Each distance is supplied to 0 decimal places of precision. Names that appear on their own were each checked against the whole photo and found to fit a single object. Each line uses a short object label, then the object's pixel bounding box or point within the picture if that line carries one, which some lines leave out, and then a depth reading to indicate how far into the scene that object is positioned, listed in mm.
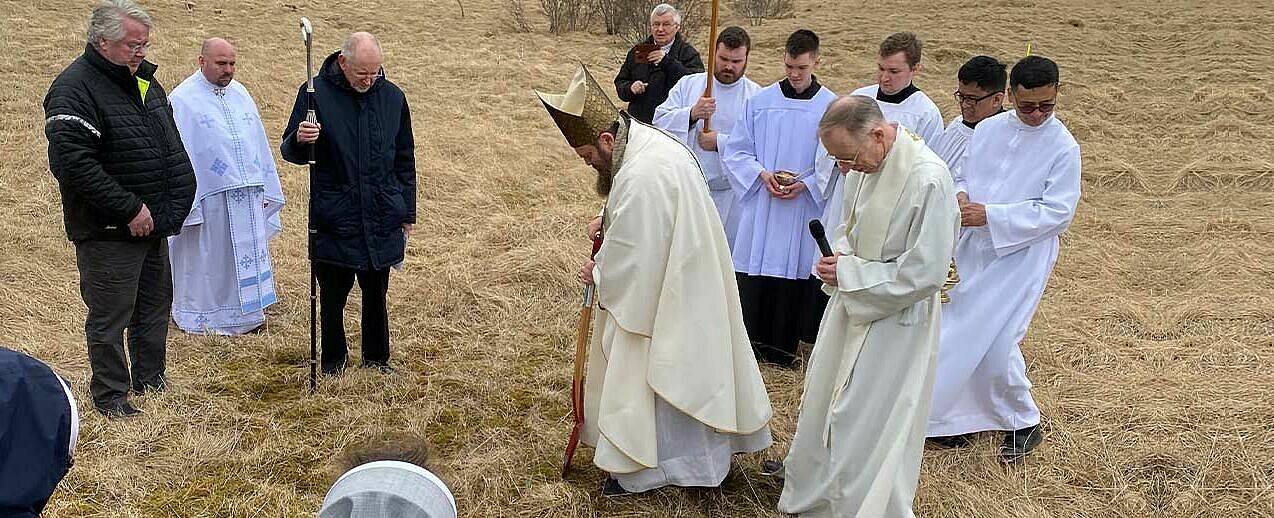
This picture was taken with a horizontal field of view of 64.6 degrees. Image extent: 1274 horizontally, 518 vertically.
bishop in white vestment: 3650
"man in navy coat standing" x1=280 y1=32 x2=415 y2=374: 4824
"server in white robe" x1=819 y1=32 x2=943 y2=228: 5270
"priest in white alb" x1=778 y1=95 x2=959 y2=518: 3373
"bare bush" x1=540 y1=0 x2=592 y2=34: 16969
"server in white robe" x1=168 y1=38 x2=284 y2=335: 5648
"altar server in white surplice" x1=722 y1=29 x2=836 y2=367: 5480
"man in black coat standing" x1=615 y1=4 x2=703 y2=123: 6652
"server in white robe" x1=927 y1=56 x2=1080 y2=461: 4227
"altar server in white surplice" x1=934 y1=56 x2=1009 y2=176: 4797
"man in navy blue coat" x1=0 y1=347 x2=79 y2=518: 1696
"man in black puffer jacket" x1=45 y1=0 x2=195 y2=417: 4156
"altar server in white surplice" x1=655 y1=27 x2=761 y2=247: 5773
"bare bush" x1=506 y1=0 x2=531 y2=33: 17219
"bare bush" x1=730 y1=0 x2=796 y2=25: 17922
